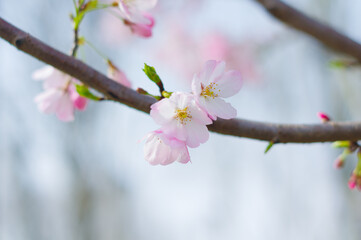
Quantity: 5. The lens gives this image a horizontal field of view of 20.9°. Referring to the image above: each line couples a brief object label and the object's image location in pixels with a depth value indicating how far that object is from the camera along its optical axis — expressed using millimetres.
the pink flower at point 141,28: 626
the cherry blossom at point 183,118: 525
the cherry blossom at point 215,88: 527
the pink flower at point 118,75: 634
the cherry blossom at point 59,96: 635
